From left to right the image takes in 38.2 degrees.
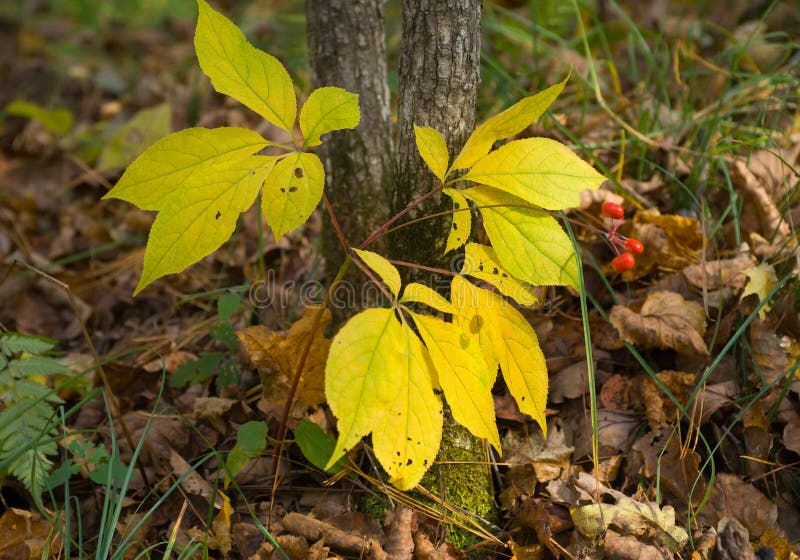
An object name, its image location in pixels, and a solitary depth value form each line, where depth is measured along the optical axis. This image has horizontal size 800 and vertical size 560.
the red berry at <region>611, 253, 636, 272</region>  0.64
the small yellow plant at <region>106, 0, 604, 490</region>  0.59
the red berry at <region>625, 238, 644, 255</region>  0.63
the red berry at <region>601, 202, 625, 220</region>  0.65
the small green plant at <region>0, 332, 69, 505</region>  0.69
